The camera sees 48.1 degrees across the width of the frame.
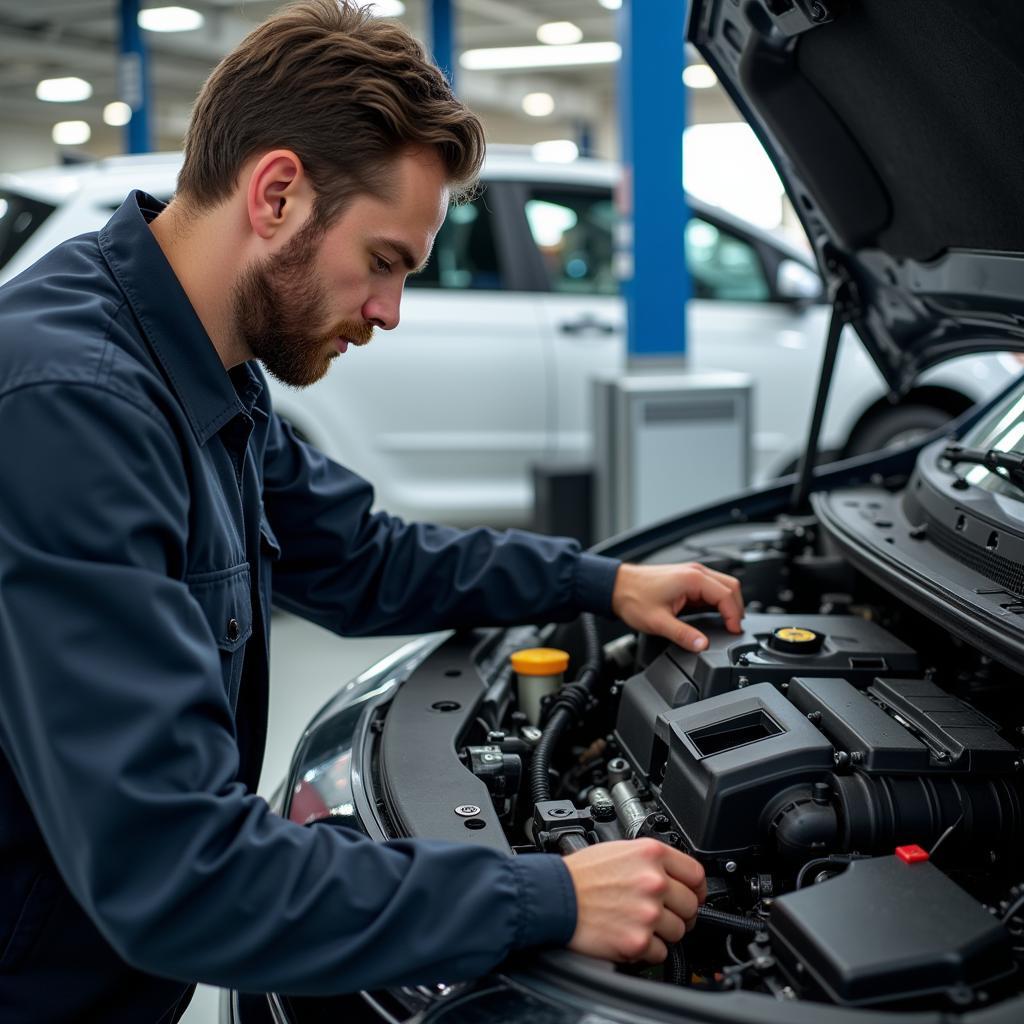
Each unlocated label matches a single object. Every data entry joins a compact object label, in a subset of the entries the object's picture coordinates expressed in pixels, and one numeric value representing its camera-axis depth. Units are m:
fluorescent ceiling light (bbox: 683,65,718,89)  13.72
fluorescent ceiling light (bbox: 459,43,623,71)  13.65
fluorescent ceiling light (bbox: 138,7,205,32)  10.78
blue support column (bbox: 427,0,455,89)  8.80
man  0.99
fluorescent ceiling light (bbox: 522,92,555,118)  16.42
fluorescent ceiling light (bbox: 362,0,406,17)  10.67
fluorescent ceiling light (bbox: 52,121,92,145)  18.83
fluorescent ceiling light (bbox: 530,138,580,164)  19.22
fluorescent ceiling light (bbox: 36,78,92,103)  14.96
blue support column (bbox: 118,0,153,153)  9.45
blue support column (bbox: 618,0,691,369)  4.56
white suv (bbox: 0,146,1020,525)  4.55
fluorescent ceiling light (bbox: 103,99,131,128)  16.97
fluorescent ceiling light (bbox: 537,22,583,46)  12.31
